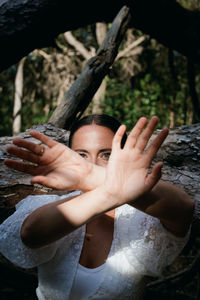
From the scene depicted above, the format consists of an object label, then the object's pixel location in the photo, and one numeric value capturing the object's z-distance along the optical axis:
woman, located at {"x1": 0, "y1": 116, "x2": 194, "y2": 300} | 0.96
